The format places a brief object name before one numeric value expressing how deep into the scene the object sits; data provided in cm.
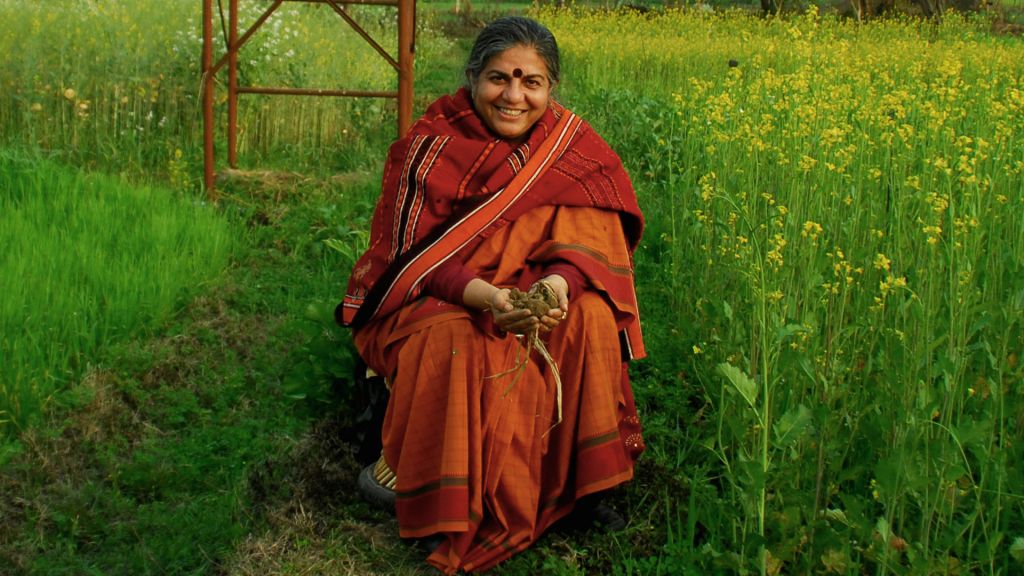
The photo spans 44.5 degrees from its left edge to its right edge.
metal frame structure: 635
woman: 307
